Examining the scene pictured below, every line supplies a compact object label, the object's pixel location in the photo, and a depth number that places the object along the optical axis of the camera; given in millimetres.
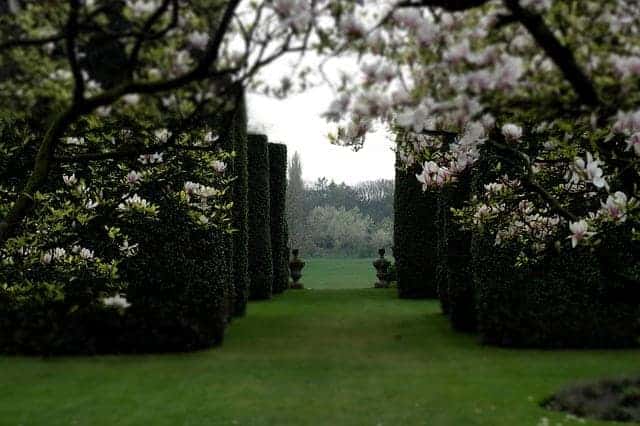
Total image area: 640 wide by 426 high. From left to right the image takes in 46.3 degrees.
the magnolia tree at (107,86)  4535
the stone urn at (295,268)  30109
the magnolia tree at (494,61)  4395
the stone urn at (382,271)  28969
